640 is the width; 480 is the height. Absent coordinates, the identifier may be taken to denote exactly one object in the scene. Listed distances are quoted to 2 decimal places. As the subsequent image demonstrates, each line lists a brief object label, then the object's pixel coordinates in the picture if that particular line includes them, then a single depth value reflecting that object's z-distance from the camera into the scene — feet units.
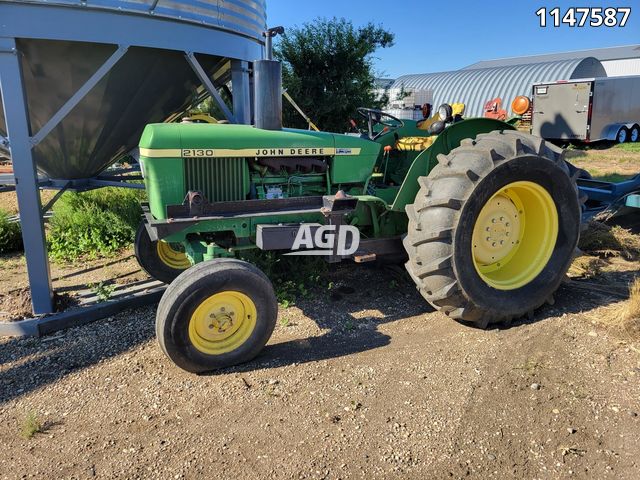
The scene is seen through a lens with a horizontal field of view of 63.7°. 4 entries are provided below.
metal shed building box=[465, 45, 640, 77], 132.98
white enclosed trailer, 57.16
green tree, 38.91
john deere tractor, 10.82
